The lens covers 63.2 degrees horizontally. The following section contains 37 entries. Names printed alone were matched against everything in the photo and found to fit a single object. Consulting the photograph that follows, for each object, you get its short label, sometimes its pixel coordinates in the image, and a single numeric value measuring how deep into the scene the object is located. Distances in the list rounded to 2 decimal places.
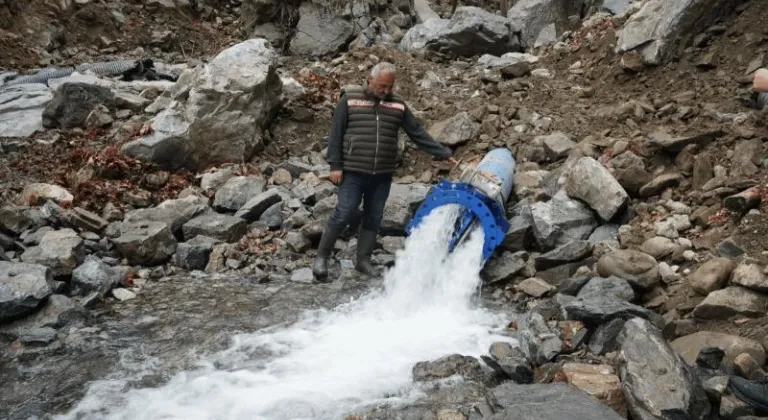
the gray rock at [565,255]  6.20
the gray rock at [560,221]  6.63
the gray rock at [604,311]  4.82
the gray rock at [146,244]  6.62
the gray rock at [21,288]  5.27
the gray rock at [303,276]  6.59
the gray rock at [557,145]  8.00
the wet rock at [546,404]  3.56
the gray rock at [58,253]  5.98
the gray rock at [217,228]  7.17
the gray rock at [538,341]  4.64
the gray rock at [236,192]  7.88
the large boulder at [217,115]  8.59
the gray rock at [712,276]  5.04
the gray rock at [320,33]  14.18
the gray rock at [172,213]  7.31
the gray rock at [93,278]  5.89
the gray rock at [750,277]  4.68
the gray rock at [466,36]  13.15
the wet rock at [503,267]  6.46
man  6.10
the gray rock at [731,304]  4.61
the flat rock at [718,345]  4.14
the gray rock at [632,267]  5.51
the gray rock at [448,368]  4.70
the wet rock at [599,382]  3.93
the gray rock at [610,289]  5.34
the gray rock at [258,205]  7.57
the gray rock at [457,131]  8.91
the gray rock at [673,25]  8.82
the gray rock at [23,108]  9.54
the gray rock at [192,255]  6.73
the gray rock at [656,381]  3.68
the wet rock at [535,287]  6.03
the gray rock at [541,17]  14.14
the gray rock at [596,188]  6.60
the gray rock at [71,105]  9.57
